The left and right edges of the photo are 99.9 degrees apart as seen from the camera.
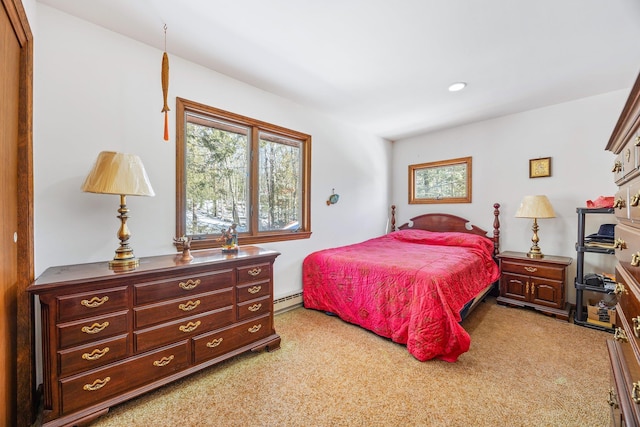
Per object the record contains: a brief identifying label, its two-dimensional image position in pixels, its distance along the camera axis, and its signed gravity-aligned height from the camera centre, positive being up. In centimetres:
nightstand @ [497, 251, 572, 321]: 282 -79
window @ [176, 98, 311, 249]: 238 +36
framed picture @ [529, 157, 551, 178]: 323 +53
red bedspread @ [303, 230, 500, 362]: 203 -69
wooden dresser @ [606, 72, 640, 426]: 74 -20
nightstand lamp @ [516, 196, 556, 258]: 298 +0
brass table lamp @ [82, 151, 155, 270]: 156 +18
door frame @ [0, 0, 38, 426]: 142 -14
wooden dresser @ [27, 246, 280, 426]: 138 -69
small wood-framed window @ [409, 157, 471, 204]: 395 +47
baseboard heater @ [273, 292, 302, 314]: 294 -102
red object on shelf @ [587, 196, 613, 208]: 256 +8
